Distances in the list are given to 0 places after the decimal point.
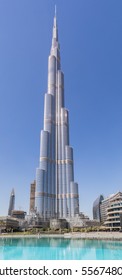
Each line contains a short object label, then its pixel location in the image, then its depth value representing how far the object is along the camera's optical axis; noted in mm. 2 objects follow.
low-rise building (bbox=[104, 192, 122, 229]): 95312
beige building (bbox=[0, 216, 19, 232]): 126250
